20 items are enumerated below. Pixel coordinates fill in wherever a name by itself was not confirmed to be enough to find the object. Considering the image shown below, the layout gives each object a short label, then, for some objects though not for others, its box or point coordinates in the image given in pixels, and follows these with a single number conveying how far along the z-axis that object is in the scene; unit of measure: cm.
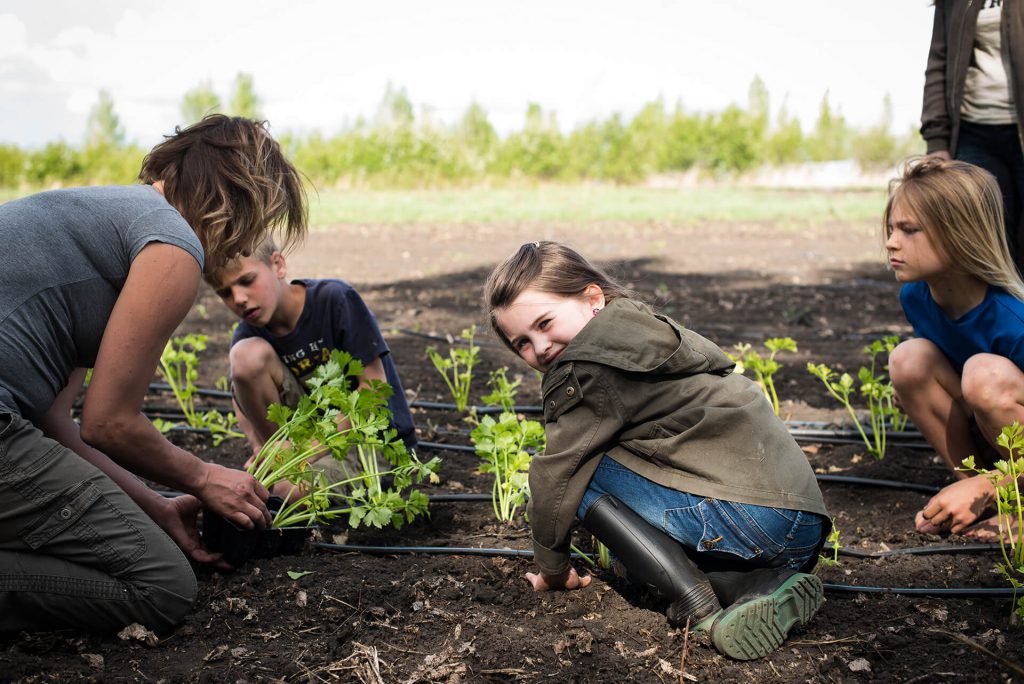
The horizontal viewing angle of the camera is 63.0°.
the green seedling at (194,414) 363
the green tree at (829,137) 3531
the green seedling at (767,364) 319
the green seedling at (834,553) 245
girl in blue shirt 255
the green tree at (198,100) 3447
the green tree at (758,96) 4316
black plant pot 251
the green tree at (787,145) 3325
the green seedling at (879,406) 315
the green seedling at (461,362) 372
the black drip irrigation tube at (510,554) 229
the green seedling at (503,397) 280
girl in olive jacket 204
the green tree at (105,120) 3741
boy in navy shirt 307
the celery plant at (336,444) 245
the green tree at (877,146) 3653
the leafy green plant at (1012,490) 209
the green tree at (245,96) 3347
